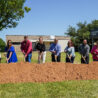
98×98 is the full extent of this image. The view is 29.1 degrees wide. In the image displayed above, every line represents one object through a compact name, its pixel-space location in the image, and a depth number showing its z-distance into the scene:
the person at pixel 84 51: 9.14
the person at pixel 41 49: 9.18
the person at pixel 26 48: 8.60
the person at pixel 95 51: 8.76
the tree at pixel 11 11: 20.36
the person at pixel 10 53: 8.14
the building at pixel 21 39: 46.72
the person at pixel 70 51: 9.09
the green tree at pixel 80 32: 47.53
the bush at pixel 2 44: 37.94
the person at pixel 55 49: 9.18
